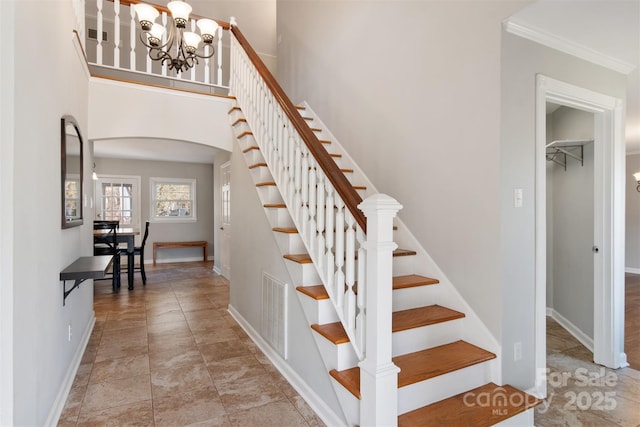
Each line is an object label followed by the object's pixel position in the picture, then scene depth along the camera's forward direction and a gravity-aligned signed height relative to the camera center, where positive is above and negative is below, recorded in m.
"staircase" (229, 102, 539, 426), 1.78 -0.87
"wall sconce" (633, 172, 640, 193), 6.40 +0.67
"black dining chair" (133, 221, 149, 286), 5.60 -0.78
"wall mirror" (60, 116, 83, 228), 2.19 +0.29
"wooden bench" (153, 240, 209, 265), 7.55 -0.75
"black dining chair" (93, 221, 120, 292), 4.81 -0.42
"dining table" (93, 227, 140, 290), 5.00 -0.42
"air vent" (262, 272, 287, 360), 2.55 -0.82
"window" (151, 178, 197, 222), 7.82 +0.32
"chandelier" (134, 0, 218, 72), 2.94 +1.74
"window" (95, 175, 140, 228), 7.32 +0.30
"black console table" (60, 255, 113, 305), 2.14 -0.38
